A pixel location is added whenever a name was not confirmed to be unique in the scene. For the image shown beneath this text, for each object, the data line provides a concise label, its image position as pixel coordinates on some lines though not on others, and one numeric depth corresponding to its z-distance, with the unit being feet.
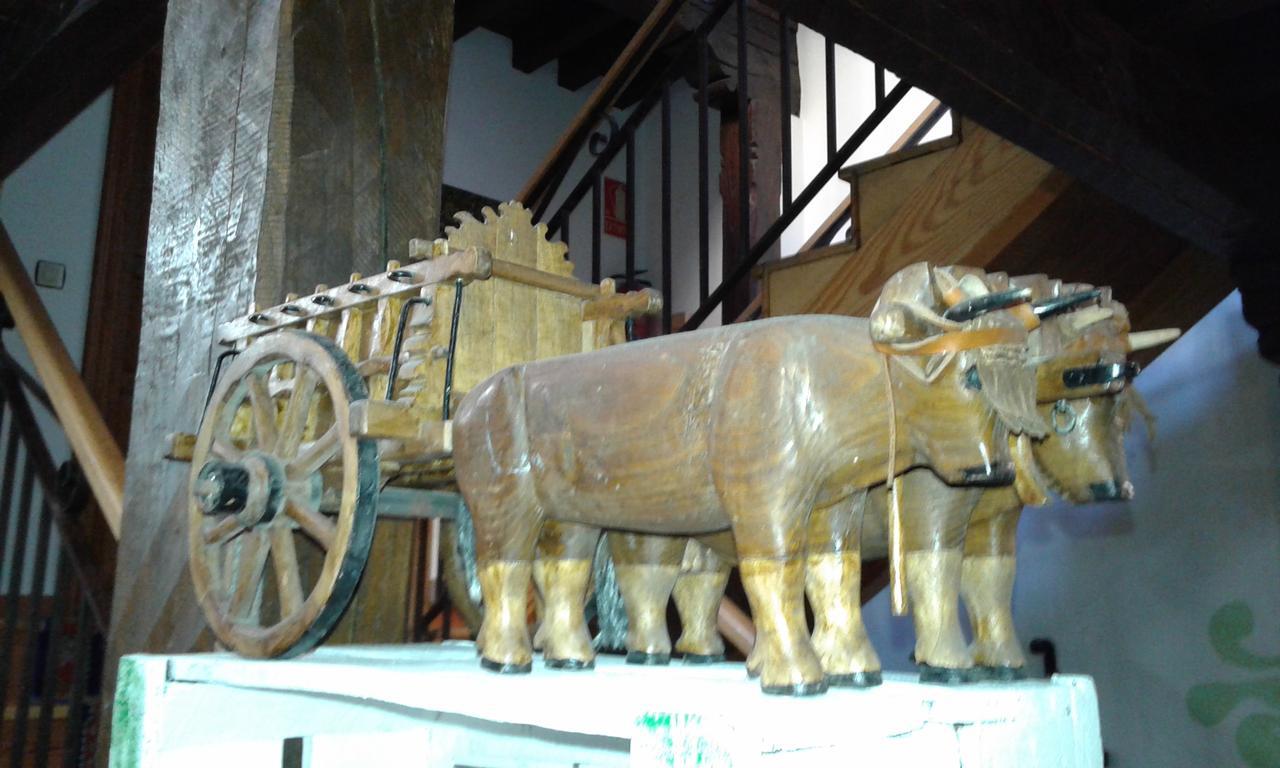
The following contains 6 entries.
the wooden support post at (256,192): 4.89
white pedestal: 2.15
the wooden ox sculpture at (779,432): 2.74
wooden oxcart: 3.46
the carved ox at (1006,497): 2.89
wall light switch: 11.15
